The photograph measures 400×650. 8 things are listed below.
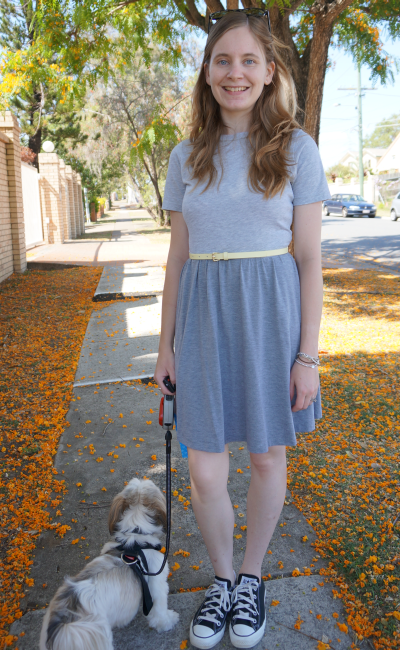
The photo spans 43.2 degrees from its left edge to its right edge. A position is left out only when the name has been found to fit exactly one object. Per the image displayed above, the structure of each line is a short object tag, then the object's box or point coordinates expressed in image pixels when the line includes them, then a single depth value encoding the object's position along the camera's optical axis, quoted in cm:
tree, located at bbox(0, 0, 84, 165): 2128
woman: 175
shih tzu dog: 154
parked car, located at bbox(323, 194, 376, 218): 2948
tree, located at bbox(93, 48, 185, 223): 2128
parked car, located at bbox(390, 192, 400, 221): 2453
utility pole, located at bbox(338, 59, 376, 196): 3786
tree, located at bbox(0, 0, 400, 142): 651
